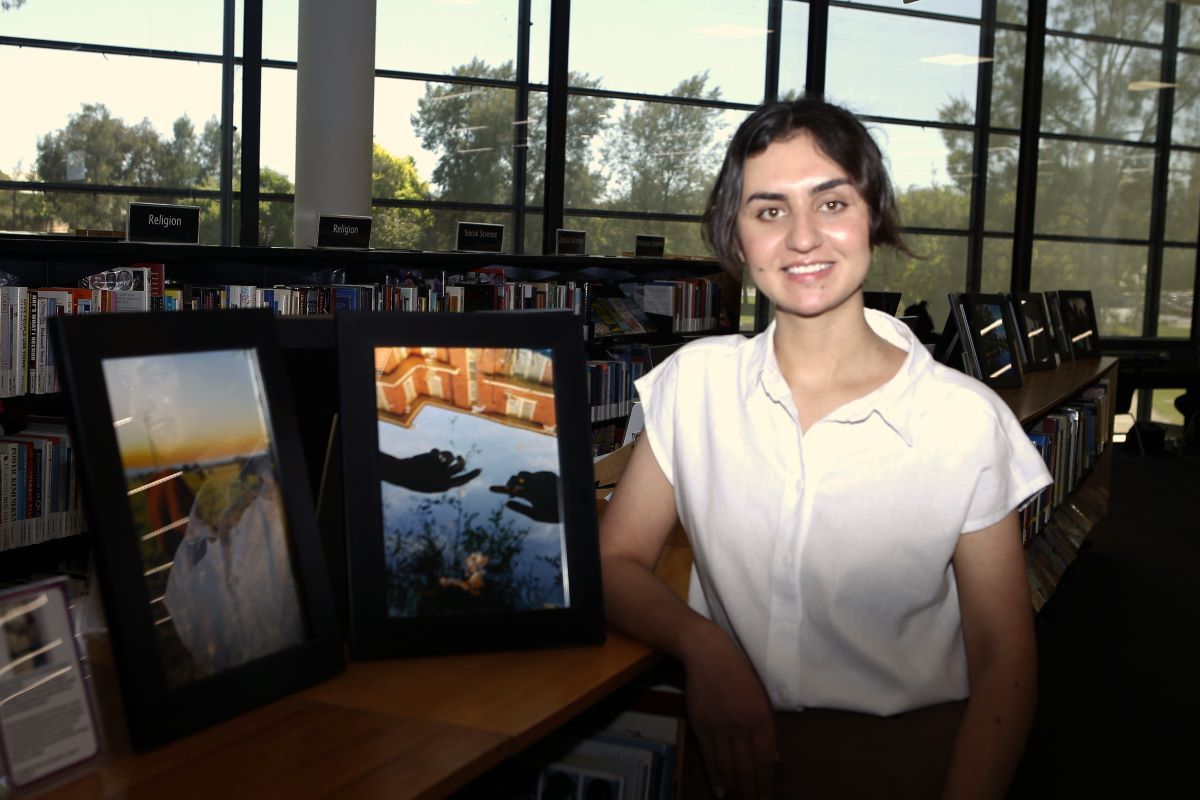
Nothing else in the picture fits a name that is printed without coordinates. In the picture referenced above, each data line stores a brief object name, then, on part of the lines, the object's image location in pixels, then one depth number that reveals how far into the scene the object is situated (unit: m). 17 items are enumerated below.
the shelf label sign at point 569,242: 8.11
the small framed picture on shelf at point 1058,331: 6.56
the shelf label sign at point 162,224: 5.34
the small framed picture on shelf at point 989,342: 4.97
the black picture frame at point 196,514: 1.15
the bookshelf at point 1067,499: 4.29
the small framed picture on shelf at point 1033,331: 5.74
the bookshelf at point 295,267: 4.86
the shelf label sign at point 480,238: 7.34
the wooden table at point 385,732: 1.13
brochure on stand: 1.11
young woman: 1.52
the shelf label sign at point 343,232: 6.25
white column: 7.93
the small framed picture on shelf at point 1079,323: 6.79
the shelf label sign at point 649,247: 8.79
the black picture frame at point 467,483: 1.41
